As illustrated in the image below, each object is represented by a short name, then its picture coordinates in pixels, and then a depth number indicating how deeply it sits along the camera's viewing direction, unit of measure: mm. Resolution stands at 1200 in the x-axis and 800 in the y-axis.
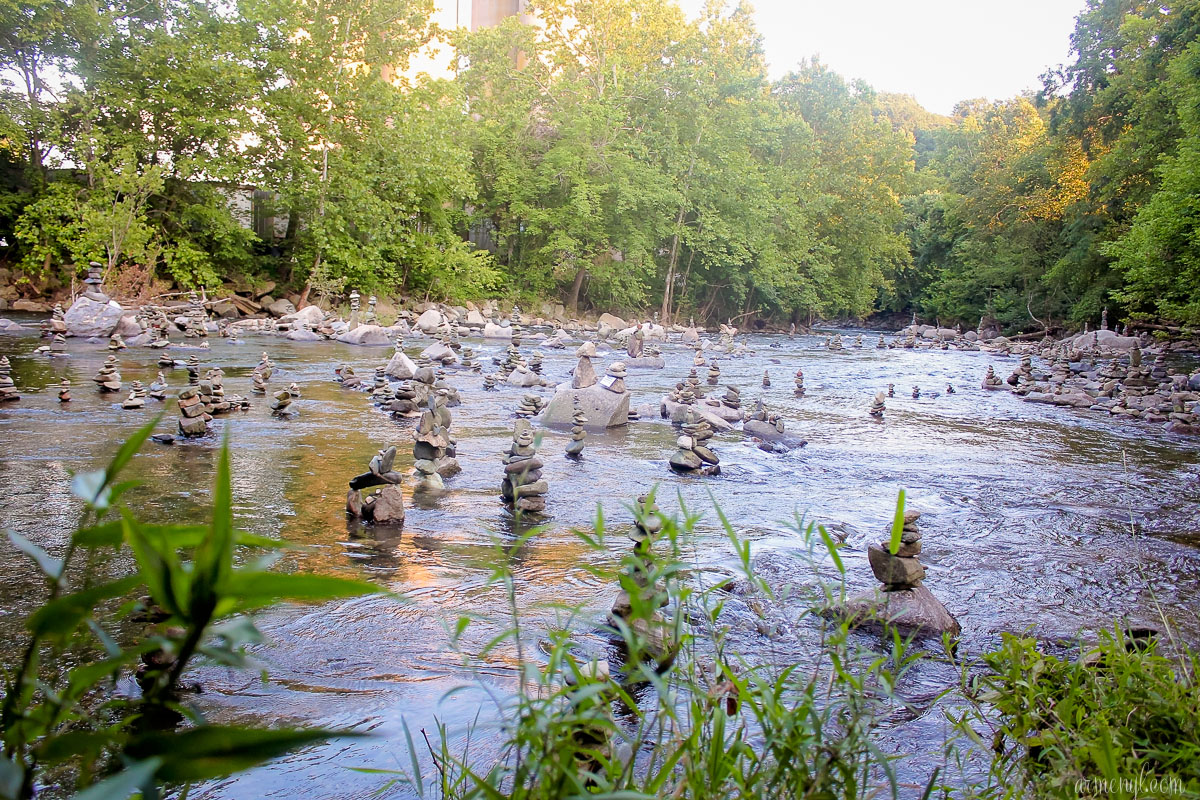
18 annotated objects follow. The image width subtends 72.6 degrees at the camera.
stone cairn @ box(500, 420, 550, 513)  4840
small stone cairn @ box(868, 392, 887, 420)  10172
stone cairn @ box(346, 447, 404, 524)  4504
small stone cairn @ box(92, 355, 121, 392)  8156
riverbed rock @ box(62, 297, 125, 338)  13148
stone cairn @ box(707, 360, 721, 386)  12102
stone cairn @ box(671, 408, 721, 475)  6277
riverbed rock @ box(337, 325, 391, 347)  15789
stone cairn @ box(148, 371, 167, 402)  7895
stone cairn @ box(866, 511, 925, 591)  3439
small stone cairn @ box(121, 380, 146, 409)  7333
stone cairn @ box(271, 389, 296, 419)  7641
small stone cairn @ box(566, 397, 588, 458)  6688
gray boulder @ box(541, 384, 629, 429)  8336
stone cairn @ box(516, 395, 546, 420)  8742
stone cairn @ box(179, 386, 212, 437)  6355
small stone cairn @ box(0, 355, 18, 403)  7422
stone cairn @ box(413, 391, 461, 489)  5468
